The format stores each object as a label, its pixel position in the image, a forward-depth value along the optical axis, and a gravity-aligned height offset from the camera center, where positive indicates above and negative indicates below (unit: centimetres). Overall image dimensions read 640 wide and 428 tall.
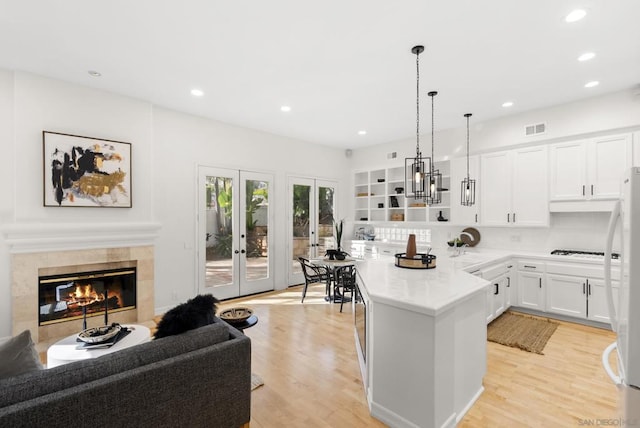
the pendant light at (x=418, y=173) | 290 +43
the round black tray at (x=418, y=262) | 298 -48
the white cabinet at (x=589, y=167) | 389 +62
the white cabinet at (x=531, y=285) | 424 -104
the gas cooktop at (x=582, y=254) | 398 -58
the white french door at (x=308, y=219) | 618 -11
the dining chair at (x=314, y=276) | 488 -102
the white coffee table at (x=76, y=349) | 219 -102
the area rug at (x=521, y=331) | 342 -149
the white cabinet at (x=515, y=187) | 450 +40
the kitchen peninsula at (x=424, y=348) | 191 -93
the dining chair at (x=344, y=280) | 476 -106
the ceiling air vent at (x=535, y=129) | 453 +128
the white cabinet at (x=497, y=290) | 382 -105
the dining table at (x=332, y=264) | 446 -75
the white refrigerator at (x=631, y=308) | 125 -41
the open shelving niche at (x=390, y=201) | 591 +29
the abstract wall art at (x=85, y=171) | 349 +55
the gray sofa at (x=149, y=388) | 124 -80
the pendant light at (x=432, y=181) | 337 +40
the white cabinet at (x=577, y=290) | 379 -103
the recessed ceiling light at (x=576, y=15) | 236 +158
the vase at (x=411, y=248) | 304 -35
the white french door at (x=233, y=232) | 498 -31
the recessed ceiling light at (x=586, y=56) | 300 +159
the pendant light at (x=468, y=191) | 472 +36
